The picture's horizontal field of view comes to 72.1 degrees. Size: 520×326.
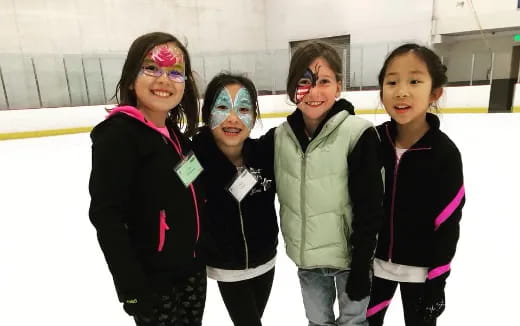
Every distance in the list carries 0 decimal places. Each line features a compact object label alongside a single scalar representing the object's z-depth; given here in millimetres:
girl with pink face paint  969
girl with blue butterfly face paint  1257
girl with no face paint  1177
